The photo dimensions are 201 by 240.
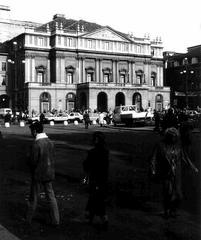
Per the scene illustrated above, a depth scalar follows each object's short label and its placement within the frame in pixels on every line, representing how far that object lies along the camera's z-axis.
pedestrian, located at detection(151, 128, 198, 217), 8.03
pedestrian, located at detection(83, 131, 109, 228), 7.54
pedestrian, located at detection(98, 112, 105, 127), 44.81
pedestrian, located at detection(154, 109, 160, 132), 31.81
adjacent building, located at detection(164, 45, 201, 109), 80.56
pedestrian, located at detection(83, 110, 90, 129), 39.71
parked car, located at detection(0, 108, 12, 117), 65.44
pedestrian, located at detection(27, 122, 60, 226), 7.59
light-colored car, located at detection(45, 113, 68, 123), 55.39
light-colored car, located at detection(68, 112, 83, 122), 57.71
